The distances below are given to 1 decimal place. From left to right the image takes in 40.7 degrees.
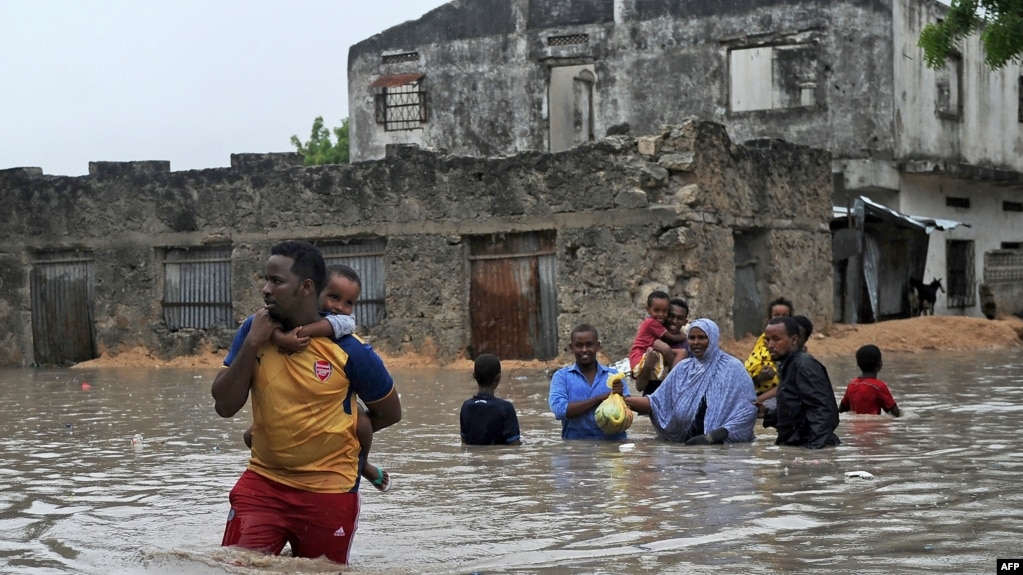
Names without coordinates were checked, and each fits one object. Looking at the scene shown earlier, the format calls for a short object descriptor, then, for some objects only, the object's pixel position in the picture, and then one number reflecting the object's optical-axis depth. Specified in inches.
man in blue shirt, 346.0
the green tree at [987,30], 540.7
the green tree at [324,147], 1944.0
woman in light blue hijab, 333.4
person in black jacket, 316.2
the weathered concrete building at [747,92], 999.6
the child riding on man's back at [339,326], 180.9
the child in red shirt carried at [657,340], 387.5
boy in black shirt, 348.8
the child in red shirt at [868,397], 394.3
